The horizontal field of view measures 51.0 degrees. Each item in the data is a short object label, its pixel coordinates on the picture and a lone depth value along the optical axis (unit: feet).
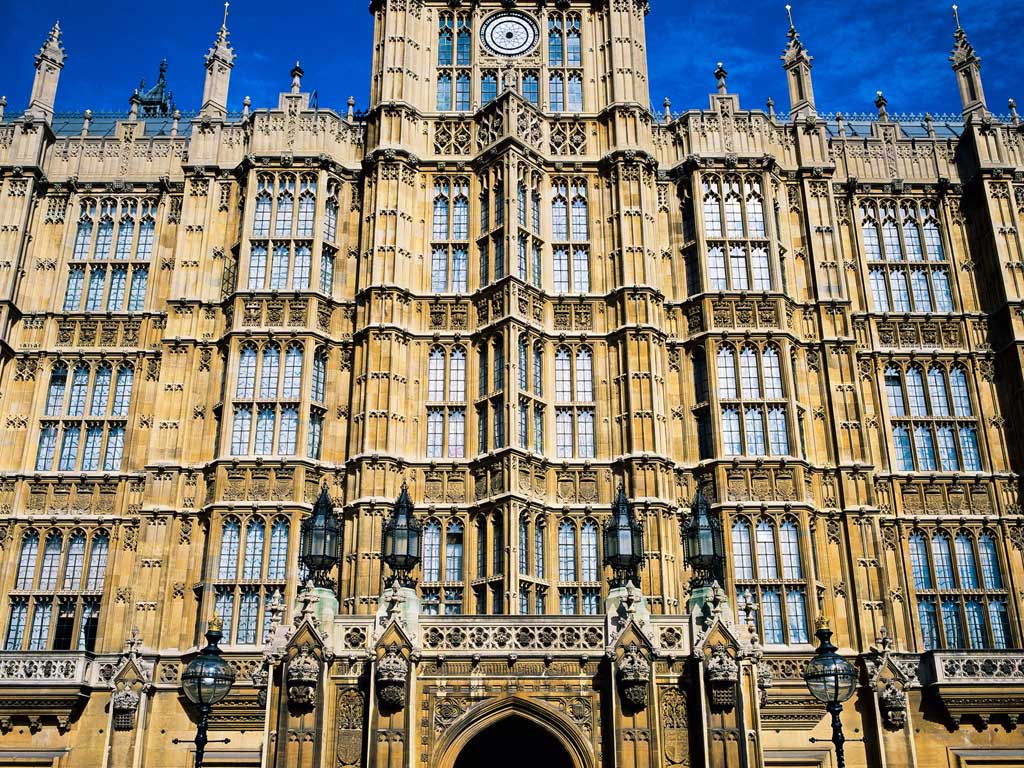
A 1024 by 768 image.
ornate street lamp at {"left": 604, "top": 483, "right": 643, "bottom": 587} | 88.89
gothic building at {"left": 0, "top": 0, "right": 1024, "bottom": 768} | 103.24
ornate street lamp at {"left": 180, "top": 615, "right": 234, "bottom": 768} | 66.64
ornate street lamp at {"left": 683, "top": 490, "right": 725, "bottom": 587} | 90.22
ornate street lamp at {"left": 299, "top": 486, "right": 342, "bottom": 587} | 89.40
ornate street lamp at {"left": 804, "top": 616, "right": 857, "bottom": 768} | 68.49
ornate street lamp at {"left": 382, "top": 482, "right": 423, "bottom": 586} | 87.71
